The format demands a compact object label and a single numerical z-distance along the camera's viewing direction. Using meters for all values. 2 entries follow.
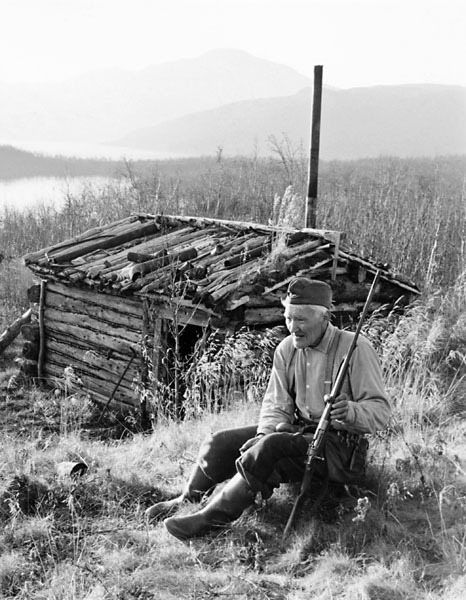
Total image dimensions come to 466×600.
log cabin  7.93
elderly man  4.18
